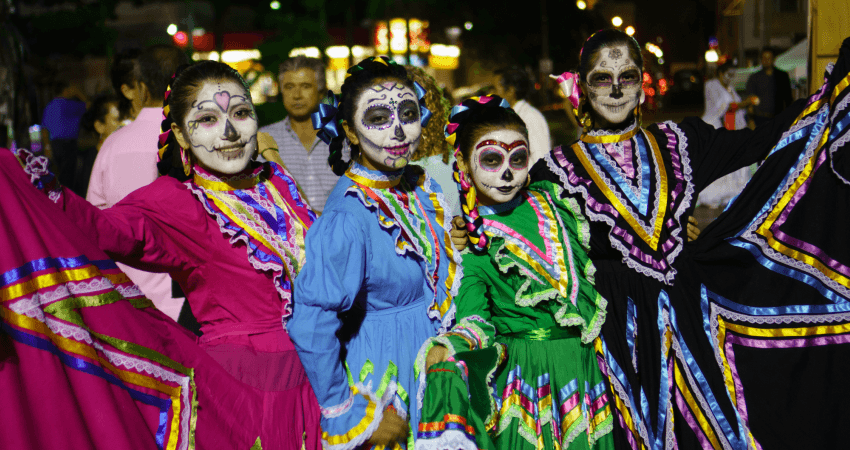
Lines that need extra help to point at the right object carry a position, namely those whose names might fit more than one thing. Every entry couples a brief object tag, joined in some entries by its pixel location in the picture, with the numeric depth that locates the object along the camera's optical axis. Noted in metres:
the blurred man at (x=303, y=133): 5.50
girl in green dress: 2.91
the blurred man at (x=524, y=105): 6.41
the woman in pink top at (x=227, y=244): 2.75
